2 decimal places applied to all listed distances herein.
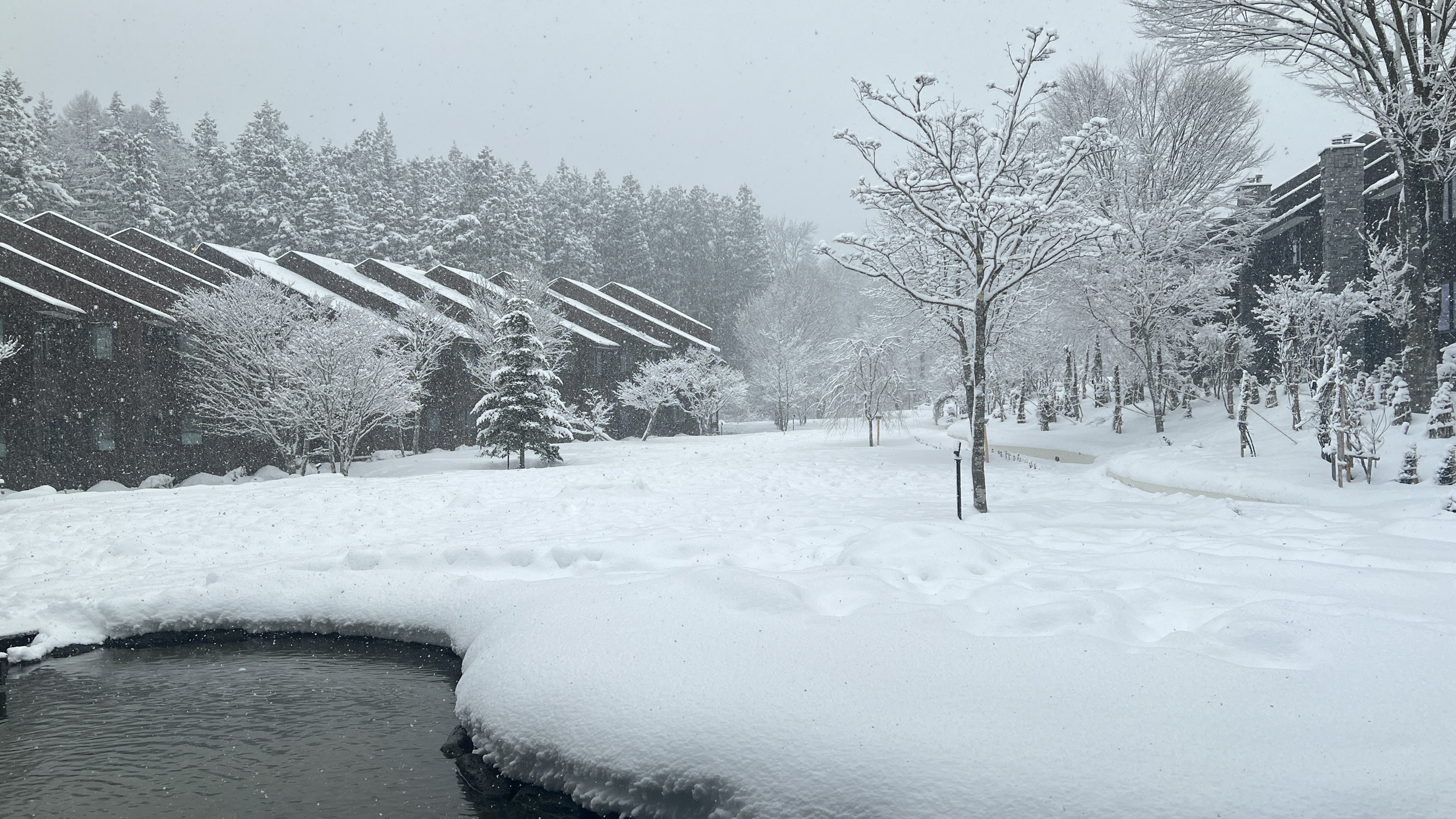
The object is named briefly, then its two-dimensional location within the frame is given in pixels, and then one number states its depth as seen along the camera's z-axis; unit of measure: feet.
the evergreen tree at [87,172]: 142.51
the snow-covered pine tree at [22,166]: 115.96
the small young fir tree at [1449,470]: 34.27
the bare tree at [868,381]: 93.30
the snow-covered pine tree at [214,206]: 147.02
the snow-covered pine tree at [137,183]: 142.00
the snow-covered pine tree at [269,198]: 146.41
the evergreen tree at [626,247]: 196.34
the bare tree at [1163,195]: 74.54
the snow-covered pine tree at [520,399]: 81.10
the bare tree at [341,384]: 75.05
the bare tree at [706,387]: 142.10
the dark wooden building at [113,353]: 75.20
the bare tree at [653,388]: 134.41
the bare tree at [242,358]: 80.74
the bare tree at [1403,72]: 41.42
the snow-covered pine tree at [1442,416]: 37.76
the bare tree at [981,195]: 36.55
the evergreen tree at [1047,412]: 98.12
